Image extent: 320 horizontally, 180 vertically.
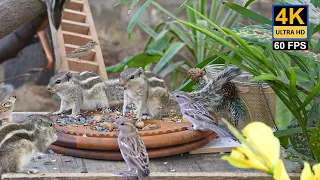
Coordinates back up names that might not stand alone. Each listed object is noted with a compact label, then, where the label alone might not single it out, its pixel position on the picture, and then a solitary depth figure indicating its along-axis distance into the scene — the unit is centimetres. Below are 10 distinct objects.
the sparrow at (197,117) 219
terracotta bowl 210
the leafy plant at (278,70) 170
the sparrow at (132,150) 184
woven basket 263
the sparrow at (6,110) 247
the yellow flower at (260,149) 59
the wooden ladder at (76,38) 334
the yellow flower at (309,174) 62
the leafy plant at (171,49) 414
